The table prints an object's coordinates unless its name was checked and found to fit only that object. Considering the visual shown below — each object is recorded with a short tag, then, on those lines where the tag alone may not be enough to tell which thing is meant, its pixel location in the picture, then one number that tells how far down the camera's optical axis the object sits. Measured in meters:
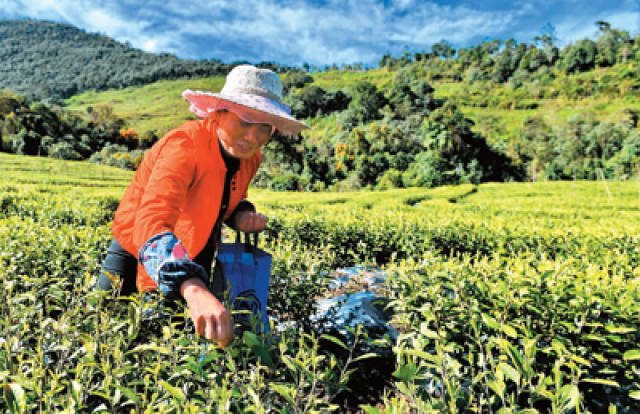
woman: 1.27
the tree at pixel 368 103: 60.28
